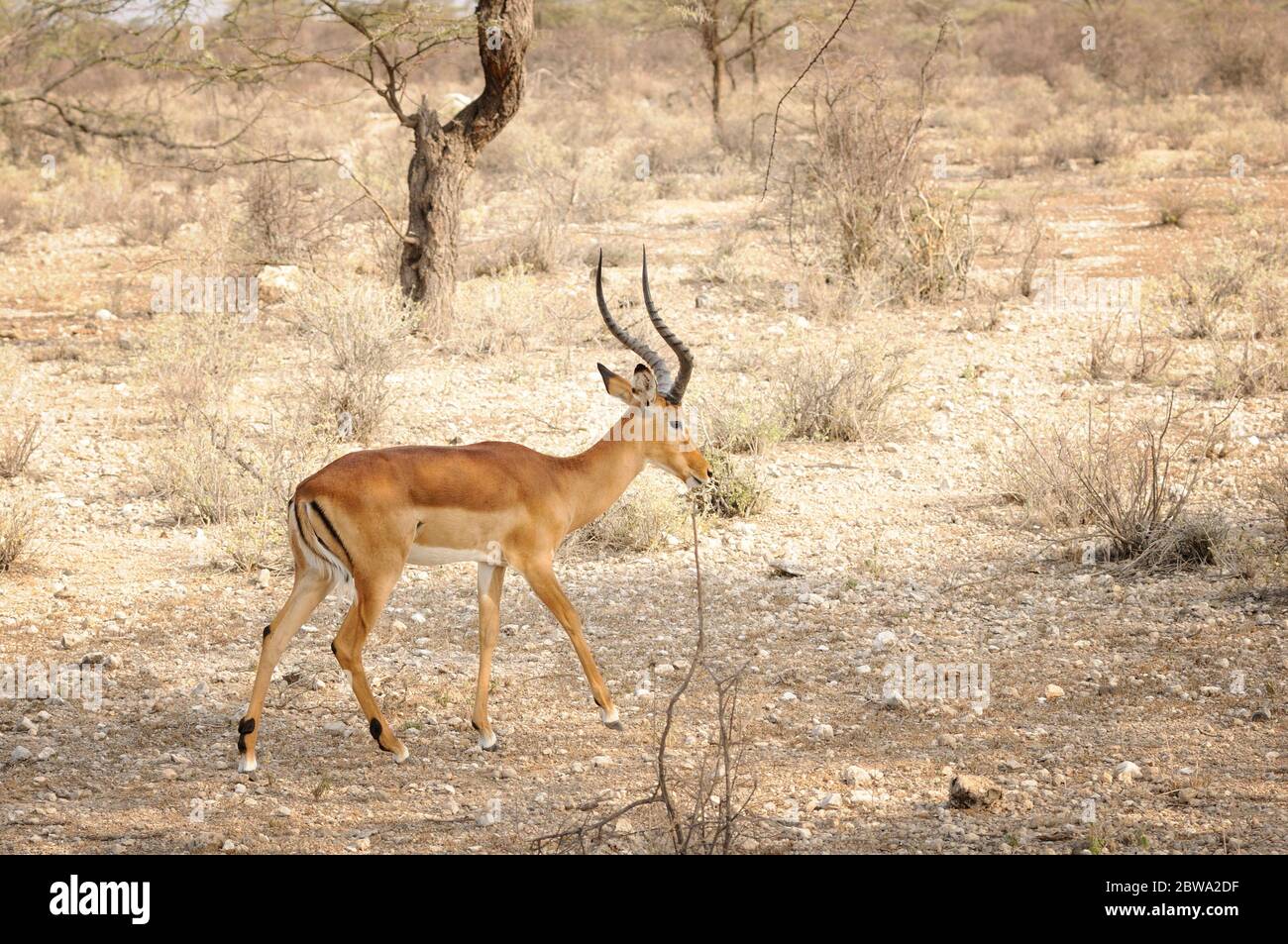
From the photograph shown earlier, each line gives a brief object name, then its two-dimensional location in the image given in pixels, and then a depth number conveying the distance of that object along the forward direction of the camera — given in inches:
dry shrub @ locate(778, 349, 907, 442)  360.8
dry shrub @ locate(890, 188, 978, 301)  497.7
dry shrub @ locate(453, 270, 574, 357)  445.1
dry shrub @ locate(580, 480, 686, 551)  295.1
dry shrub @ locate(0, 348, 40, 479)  334.3
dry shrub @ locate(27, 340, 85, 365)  444.5
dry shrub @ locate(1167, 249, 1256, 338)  445.4
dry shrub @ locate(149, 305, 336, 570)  295.3
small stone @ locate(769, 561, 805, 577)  277.9
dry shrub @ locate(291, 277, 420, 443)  368.2
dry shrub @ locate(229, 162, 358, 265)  538.6
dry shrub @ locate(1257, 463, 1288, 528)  272.8
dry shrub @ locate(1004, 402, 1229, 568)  269.7
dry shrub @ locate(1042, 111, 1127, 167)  861.8
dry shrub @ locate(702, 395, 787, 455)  346.6
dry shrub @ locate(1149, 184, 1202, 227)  628.7
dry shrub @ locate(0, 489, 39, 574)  276.1
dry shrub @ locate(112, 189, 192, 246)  658.2
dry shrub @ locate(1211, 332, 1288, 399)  380.5
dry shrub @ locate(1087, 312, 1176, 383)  398.9
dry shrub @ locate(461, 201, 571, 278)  553.3
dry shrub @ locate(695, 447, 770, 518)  310.2
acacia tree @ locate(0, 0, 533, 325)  434.3
